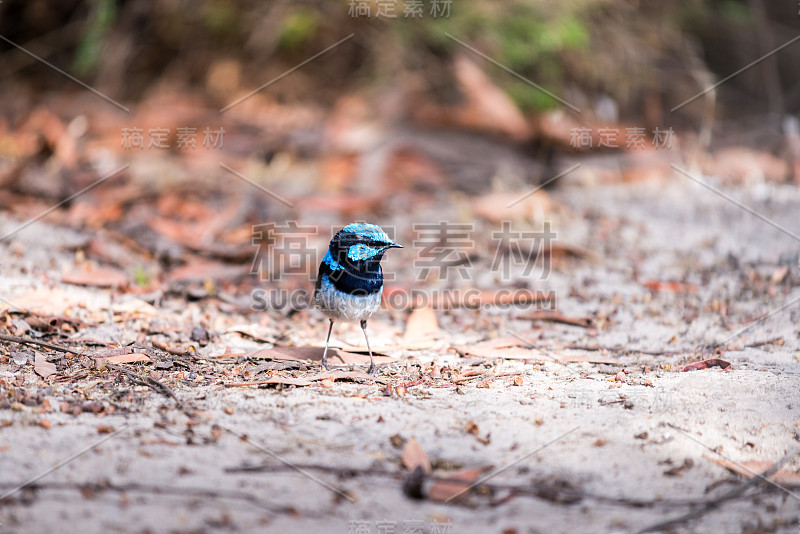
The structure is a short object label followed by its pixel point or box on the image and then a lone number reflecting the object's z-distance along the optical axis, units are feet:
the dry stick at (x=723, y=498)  16.52
